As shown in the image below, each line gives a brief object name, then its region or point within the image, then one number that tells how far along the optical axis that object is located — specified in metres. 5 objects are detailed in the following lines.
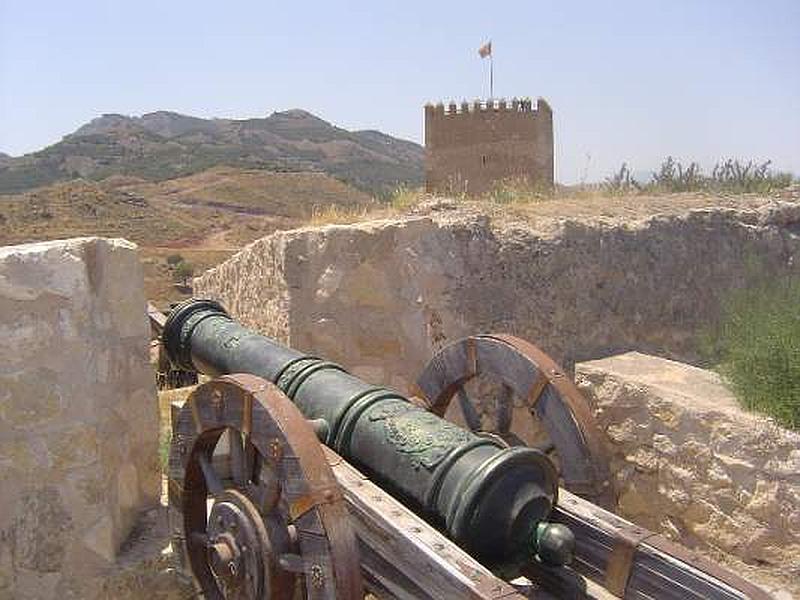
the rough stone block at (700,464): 3.31
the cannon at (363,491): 2.31
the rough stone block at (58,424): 3.12
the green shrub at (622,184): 6.92
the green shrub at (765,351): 3.60
